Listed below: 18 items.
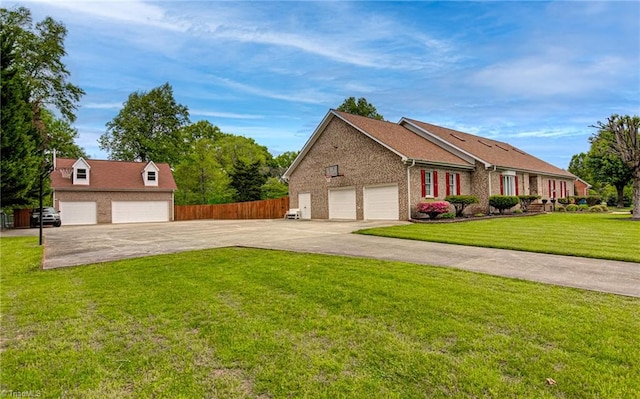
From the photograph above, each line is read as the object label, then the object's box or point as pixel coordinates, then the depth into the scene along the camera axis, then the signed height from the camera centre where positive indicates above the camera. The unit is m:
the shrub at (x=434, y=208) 17.89 -0.37
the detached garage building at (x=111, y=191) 28.38 +1.54
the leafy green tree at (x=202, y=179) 43.34 +3.46
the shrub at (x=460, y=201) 19.31 -0.04
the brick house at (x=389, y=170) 19.38 +1.94
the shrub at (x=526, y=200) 23.79 -0.11
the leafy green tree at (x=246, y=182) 39.28 +2.69
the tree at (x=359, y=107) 42.97 +11.90
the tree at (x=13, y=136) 17.41 +3.84
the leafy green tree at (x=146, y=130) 43.12 +9.80
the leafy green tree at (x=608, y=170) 31.11 +2.36
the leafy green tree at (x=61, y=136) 33.48 +7.48
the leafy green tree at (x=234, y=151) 46.24 +7.32
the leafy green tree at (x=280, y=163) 53.94 +6.81
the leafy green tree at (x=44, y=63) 27.05 +12.16
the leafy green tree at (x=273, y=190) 43.03 +1.81
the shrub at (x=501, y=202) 20.83 -0.17
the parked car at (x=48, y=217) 24.14 -0.43
